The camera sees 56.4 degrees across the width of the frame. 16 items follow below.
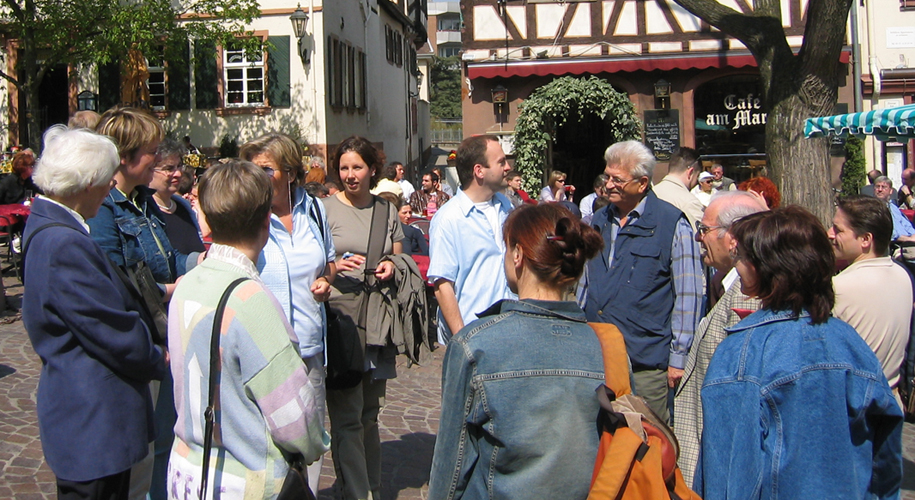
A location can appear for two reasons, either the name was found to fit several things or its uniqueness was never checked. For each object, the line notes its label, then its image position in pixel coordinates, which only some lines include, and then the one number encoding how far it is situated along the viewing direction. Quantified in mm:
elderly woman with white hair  2787
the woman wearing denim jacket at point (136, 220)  3414
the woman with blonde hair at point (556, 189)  12016
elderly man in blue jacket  4121
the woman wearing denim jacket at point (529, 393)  2230
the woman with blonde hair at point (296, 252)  3666
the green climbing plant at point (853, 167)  18156
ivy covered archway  14356
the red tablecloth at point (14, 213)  11250
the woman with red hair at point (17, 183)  11312
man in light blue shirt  4008
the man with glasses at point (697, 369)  2828
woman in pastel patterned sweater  2381
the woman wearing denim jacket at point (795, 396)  2289
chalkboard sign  16891
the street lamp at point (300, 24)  18734
